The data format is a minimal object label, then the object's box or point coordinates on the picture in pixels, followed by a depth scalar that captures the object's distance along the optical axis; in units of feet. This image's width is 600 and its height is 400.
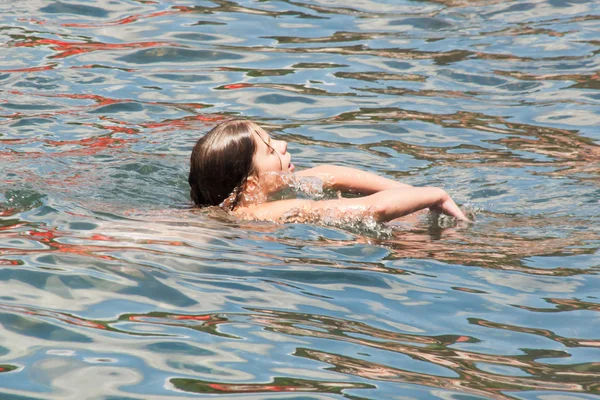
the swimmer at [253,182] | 37.09
